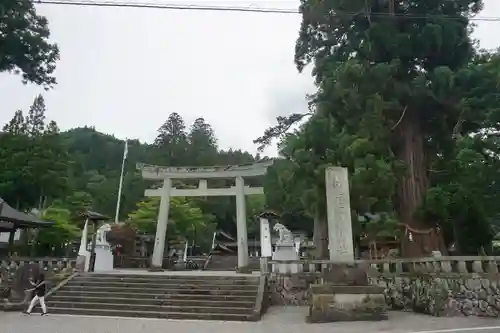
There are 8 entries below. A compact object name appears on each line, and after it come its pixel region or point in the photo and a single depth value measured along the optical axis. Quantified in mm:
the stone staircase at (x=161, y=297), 10898
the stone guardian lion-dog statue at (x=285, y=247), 14016
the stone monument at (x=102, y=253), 16859
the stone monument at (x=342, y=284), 9047
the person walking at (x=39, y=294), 11211
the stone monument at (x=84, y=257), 15289
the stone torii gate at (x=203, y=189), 20219
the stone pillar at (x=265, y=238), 15738
